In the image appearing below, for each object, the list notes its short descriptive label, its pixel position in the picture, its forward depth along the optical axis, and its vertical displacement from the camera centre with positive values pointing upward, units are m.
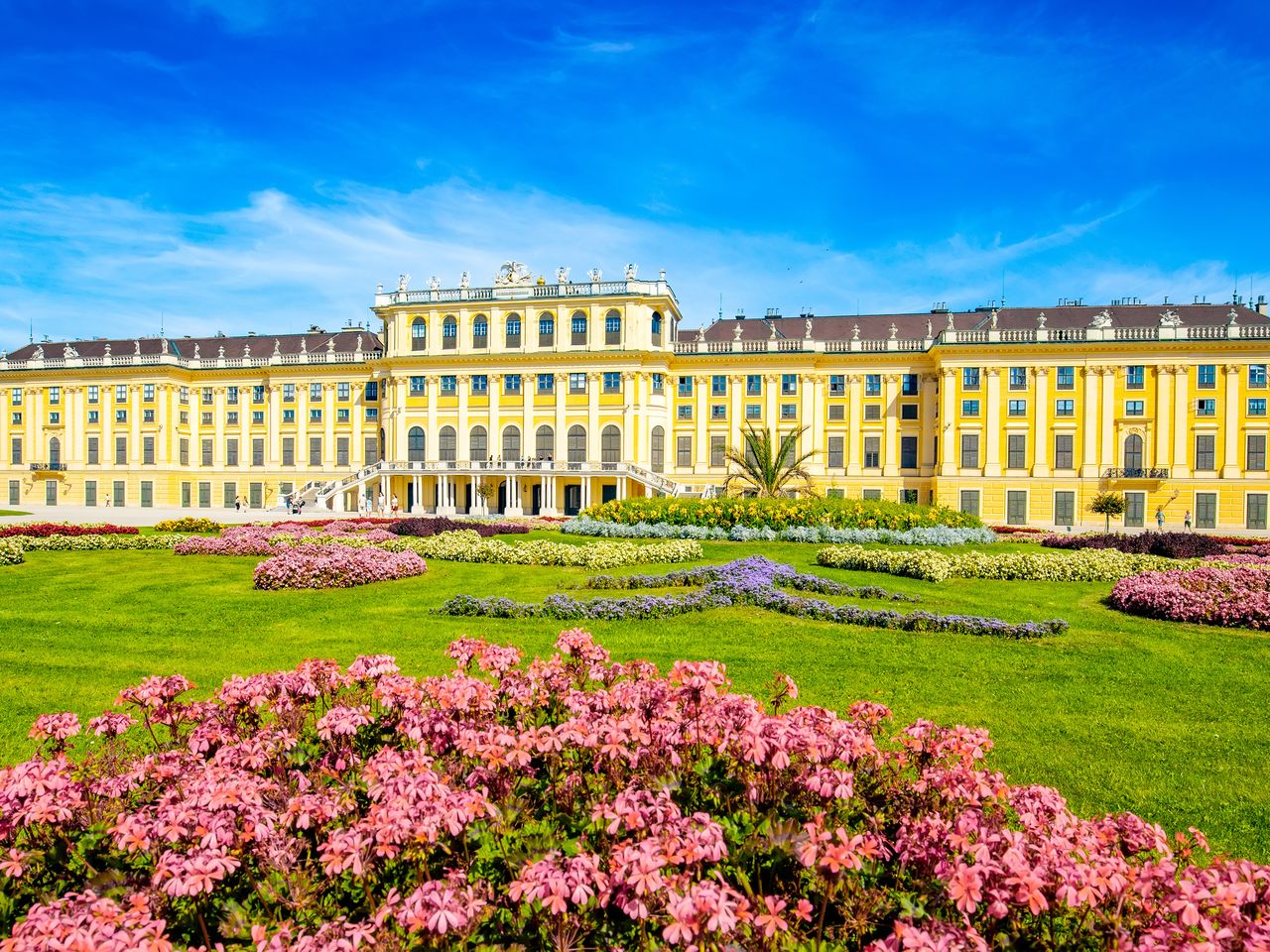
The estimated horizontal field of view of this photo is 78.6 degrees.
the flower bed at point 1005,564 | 18.38 -2.25
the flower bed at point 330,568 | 16.17 -2.17
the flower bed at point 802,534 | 26.00 -2.20
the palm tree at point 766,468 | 34.09 +0.15
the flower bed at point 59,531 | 25.88 -2.21
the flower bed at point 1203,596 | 13.03 -2.16
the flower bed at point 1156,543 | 22.69 -2.16
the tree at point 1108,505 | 39.56 -1.60
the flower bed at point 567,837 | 3.09 -1.74
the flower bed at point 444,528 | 28.59 -2.25
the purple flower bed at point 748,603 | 12.41 -2.38
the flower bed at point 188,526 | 30.04 -2.29
